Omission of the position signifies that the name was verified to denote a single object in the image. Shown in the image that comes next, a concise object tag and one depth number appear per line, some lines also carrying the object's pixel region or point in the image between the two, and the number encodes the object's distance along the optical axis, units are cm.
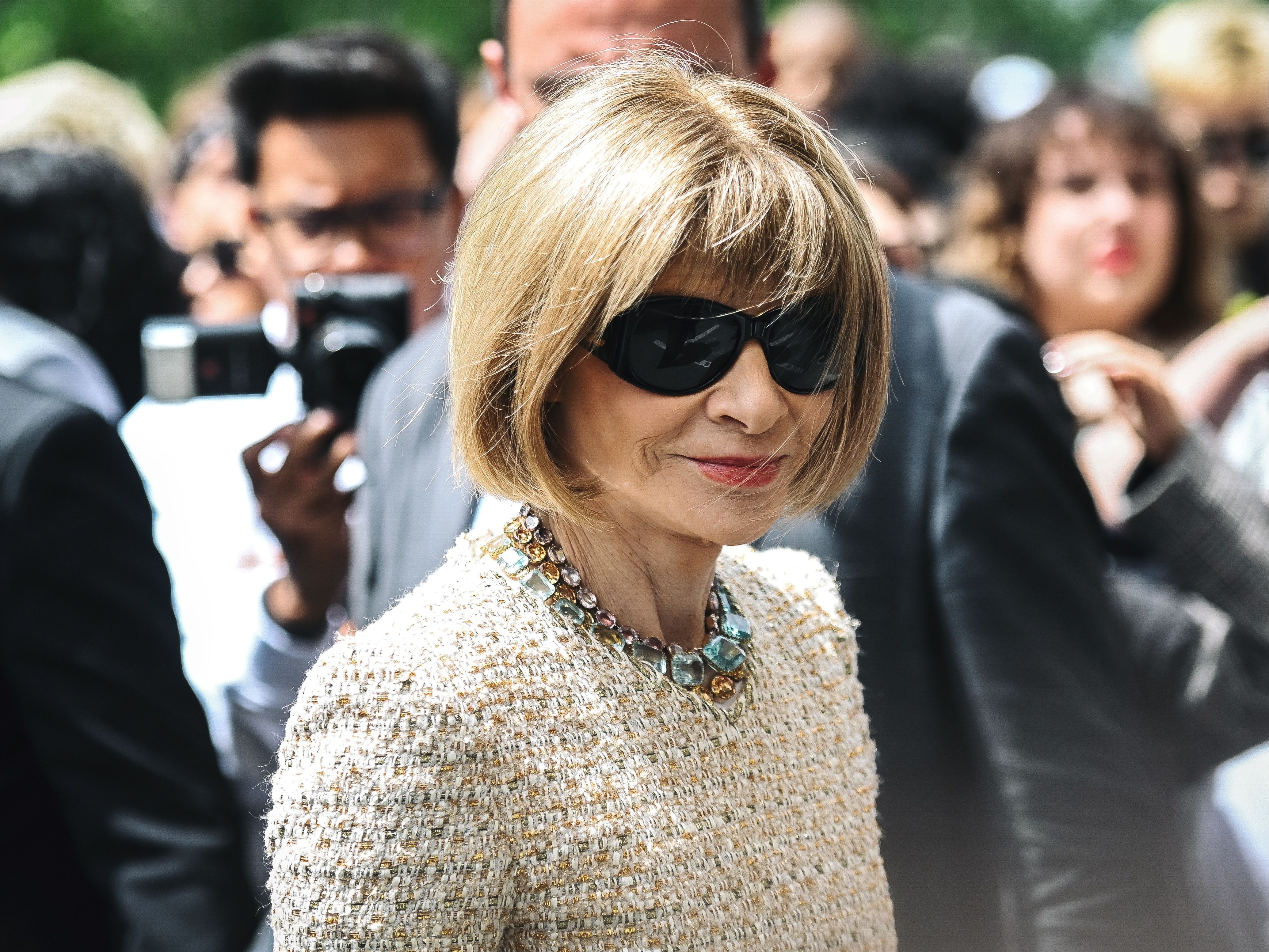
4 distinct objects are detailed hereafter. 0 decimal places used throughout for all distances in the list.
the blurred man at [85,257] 745
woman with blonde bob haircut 231
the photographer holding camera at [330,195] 512
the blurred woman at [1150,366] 494
